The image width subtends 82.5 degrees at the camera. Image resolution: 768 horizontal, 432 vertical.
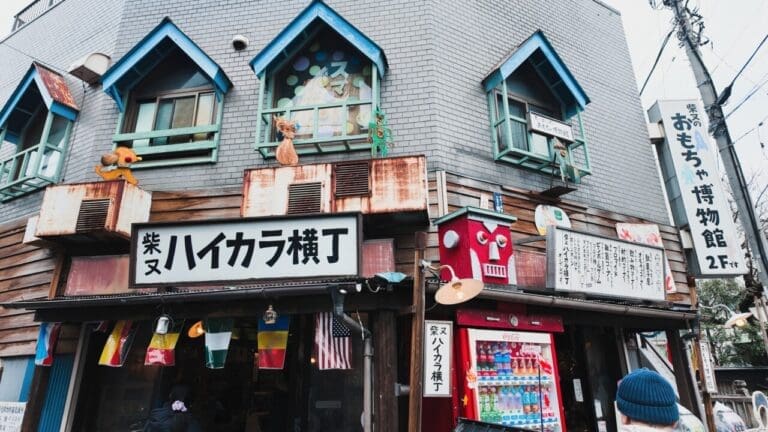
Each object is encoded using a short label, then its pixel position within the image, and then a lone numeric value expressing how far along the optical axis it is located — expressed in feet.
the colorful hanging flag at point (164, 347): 24.54
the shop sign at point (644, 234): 35.53
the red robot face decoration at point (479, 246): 24.08
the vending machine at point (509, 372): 23.94
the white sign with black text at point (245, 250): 22.56
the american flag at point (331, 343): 23.68
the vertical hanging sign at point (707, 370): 32.94
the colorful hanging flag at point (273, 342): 23.89
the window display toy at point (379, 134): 28.02
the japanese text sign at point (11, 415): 27.09
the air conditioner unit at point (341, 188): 25.44
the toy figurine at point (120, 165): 28.95
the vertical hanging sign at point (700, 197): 36.35
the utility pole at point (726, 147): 32.94
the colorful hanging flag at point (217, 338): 24.06
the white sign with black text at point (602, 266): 27.25
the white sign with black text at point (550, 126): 32.35
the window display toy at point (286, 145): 27.61
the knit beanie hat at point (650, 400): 9.93
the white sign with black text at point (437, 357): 21.08
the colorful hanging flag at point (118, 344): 25.45
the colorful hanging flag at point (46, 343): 27.30
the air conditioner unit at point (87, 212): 26.50
